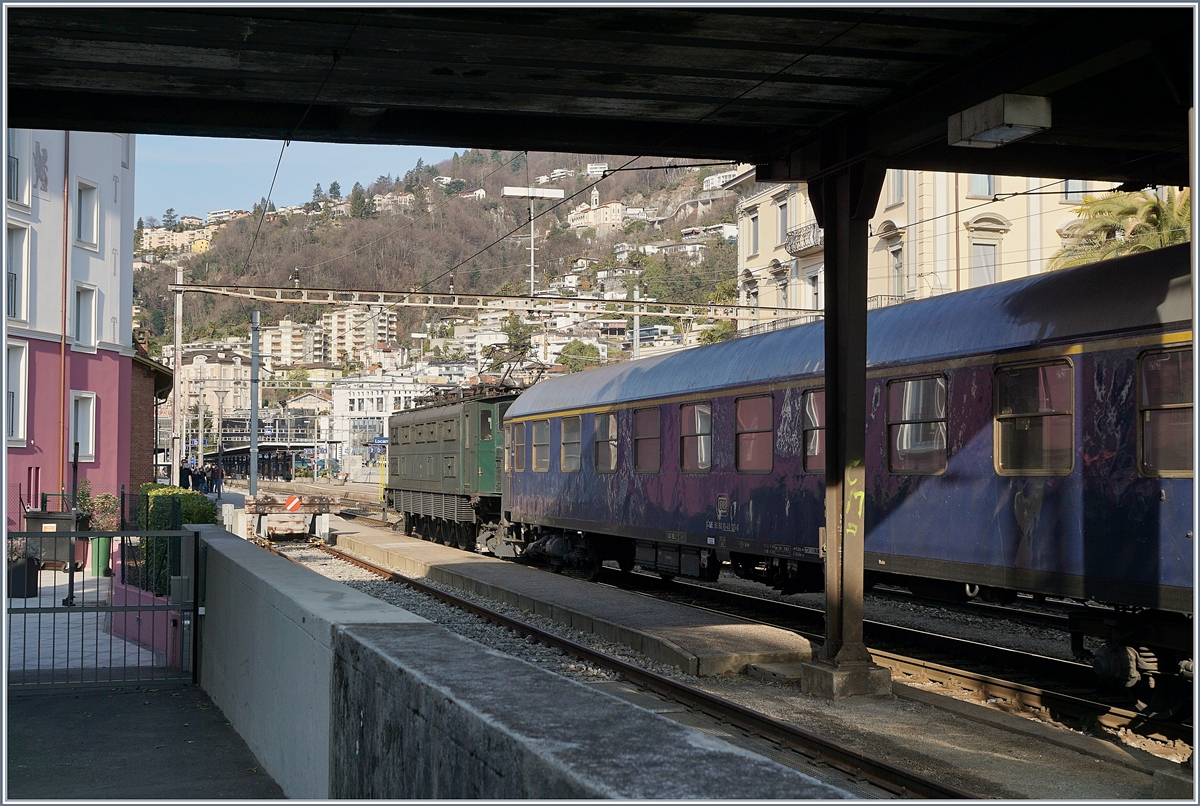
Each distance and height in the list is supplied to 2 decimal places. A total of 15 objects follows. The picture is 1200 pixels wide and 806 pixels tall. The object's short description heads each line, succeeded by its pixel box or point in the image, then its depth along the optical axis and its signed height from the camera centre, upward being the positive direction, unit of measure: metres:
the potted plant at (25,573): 12.41 -1.31
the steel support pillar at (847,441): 10.23 +0.13
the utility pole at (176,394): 35.62 +1.84
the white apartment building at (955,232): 38.16 +7.35
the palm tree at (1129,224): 25.19 +5.08
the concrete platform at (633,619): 11.47 -1.92
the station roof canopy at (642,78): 7.73 +2.90
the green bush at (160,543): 12.52 -1.00
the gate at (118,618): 10.70 -1.81
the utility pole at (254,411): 37.16 +1.41
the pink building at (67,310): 26.69 +3.47
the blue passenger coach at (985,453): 8.44 +0.03
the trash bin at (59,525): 18.42 -1.26
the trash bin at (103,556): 20.28 -1.83
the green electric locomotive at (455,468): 25.25 -0.31
